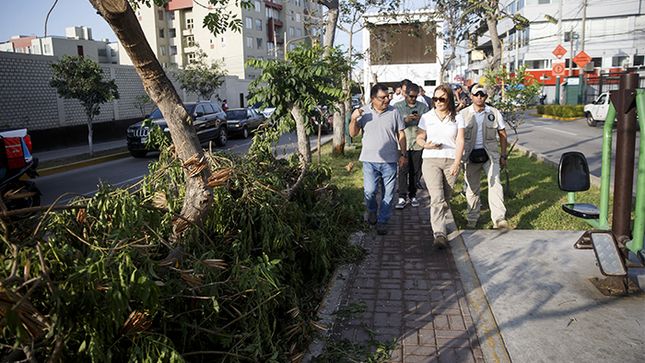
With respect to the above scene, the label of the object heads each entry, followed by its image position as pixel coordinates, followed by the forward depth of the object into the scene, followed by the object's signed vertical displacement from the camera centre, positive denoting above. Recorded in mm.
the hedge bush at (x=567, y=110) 27391 -483
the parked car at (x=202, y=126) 15268 -501
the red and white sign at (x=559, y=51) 30255 +3368
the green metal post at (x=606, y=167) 4121 -593
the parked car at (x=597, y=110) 20812 -396
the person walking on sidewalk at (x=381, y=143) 5980 -466
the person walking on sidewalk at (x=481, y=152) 6188 -644
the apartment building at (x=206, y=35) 55812 +9876
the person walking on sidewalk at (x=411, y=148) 7289 -662
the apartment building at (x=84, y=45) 57469 +9778
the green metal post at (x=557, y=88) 42450 +1339
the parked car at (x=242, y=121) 21828 -448
